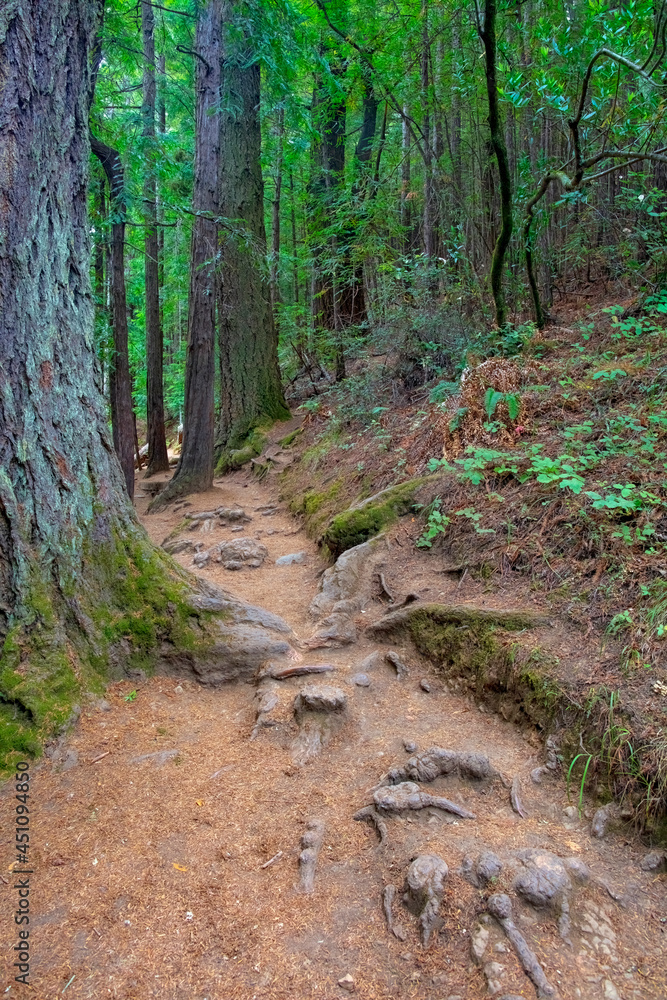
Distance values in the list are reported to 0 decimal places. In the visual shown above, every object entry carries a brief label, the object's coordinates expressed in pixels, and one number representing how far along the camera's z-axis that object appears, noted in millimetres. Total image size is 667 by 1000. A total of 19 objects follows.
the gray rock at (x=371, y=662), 3694
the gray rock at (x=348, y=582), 4383
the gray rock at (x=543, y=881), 2023
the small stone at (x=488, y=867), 2098
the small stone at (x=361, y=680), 3531
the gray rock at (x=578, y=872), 2127
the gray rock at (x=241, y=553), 5852
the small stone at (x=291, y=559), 5857
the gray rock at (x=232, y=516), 7582
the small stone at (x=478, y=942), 1888
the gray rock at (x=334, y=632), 3994
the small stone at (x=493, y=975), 1787
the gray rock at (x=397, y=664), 3643
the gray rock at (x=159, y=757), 2904
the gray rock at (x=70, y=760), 2779
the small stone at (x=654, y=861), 2178
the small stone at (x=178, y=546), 6527
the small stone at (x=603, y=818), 2346
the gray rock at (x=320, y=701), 3217
